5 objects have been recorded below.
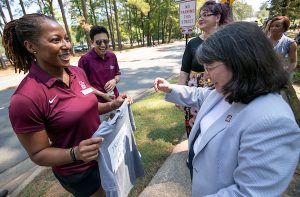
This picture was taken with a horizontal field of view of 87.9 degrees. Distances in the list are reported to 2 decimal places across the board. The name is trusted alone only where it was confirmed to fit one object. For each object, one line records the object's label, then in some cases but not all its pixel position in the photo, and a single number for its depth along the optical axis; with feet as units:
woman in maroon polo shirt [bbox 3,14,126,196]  3.37
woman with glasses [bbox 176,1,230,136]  6.29
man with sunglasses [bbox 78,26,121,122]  7.78
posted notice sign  10.78
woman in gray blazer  2.38
